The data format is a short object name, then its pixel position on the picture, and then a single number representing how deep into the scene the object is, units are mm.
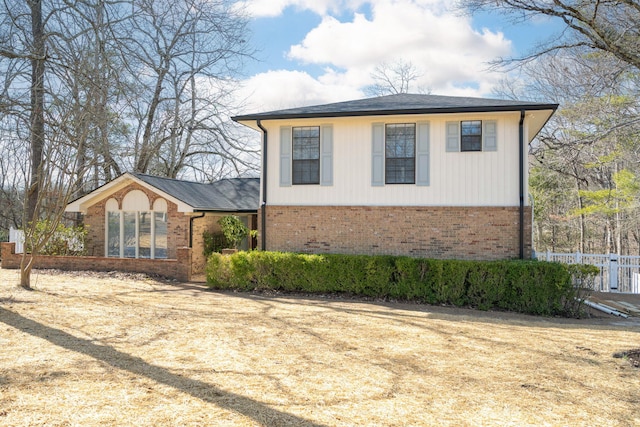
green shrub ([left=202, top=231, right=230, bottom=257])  15891
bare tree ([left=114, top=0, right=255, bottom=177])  22344
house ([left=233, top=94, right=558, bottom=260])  12047
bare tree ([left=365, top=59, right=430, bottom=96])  33125
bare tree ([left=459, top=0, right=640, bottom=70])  7996
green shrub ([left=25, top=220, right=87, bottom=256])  15750
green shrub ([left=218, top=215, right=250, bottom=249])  15648
